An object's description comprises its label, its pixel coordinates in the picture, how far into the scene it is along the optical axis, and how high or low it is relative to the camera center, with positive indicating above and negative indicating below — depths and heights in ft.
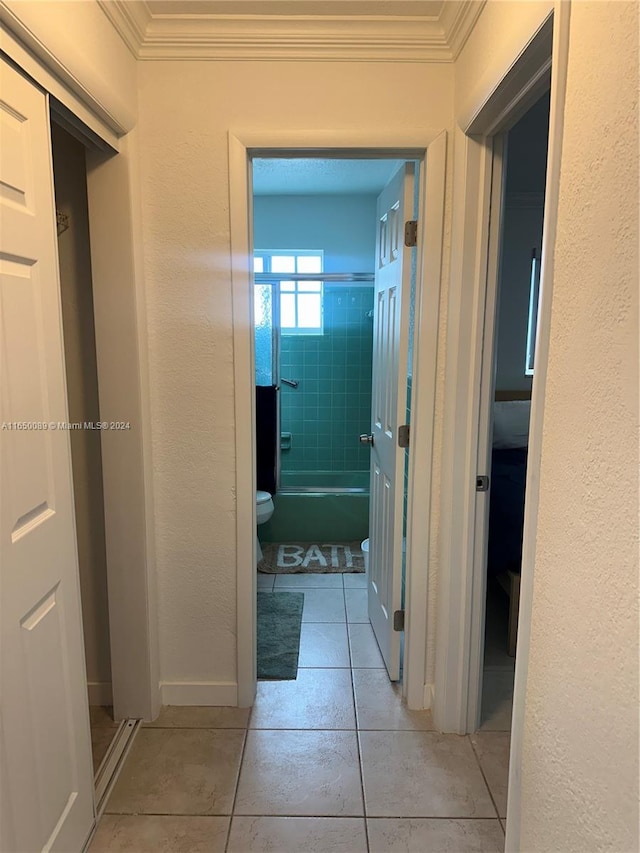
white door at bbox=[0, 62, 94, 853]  3.88 -1.26
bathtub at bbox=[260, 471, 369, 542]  13.07 -3.87
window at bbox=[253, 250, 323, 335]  14.14 +1.57
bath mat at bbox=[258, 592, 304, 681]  8.06 -4.53
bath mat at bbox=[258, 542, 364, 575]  11.59 -4.46
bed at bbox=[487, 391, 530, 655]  8.97 -2.42
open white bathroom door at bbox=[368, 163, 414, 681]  7.13 -0.74
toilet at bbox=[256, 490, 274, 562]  11.66 -3.29
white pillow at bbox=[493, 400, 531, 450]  9.23 -1.22
